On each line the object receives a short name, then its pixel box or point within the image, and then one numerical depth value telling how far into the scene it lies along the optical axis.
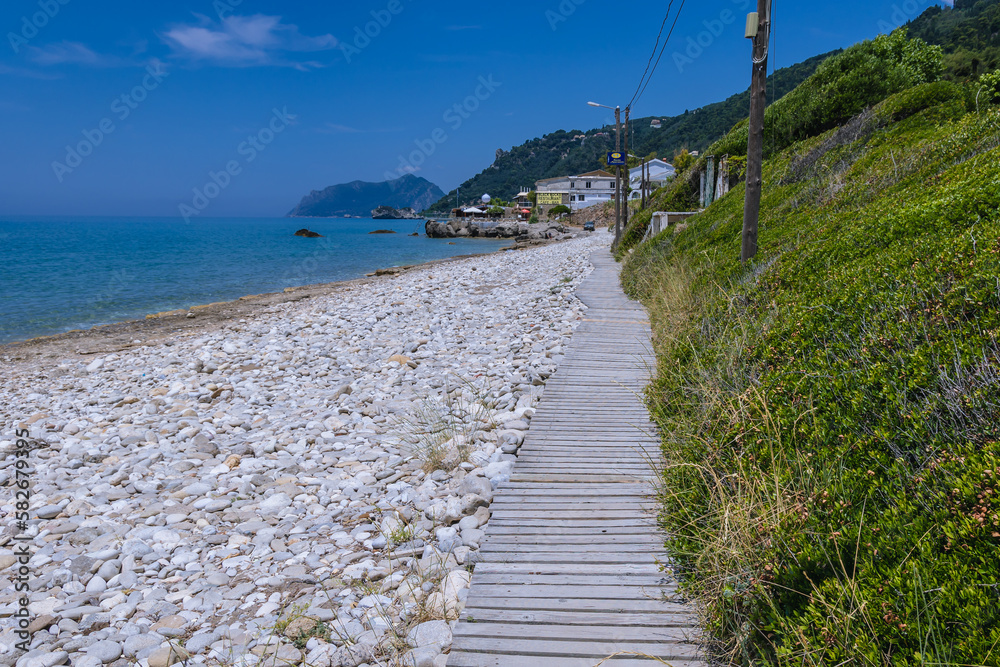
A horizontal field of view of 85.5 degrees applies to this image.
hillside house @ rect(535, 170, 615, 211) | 104.38
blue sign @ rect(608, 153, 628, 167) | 27.73
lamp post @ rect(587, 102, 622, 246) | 27.51
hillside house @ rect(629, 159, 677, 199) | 81.38
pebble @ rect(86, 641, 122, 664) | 3.18
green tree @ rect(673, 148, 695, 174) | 49.62
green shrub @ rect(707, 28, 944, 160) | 14.16
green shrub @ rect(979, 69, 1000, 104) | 10.29
